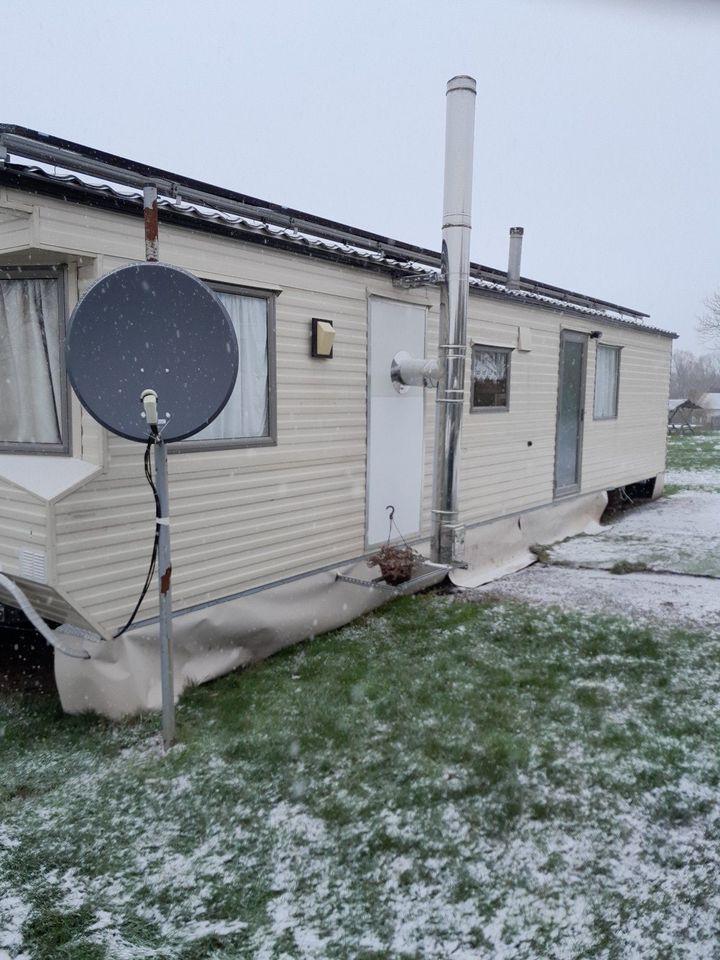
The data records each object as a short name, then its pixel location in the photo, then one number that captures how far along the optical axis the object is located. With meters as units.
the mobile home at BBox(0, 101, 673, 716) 3.88
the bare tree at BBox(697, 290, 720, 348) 39.53
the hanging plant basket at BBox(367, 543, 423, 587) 5.56
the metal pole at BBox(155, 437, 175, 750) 3.60
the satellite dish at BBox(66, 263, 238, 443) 3.48
